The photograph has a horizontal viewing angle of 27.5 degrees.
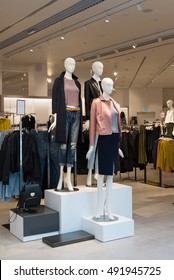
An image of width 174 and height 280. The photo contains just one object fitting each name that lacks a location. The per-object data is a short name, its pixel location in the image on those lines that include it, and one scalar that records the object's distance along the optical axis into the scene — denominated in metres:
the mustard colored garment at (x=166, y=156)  6.64
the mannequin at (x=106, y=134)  4.12
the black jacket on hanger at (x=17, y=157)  4.65
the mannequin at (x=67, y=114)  4.37
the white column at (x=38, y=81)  13.22
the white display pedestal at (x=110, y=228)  4.03
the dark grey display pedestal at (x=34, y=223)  4.07
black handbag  4.34
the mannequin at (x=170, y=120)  7.20
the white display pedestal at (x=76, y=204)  4.29
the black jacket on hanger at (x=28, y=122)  6.73
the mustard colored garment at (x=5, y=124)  8.34
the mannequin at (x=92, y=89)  4.74
